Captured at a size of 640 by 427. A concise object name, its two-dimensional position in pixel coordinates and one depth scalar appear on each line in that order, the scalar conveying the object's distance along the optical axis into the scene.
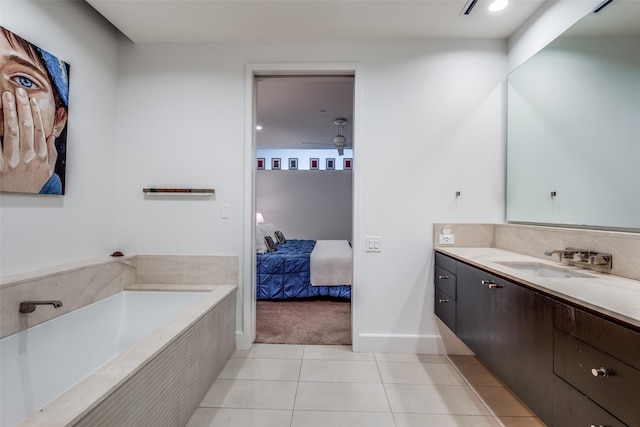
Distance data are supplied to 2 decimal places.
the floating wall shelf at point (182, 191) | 2.54
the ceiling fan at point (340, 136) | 5.08
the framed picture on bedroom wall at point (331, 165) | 7.42
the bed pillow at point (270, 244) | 4.40
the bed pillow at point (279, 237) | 5.40
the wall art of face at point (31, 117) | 1.64
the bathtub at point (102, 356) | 1.05
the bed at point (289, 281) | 3.95
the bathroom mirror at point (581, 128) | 1.55
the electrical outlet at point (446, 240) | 2.51
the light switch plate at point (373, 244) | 2.54
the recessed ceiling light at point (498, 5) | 2.04
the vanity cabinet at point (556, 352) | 0.90
